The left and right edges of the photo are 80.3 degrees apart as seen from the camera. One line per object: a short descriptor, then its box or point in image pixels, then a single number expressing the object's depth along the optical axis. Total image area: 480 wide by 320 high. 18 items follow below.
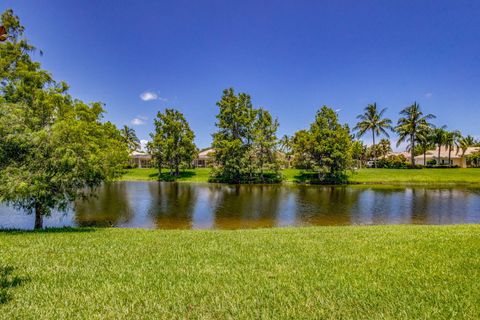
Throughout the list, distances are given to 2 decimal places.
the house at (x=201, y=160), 93.38
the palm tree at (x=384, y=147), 85.81
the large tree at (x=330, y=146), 51.59
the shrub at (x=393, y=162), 71.27
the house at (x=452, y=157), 77.69
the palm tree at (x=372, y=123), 70.94
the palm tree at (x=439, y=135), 70.75
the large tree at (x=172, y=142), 60.53
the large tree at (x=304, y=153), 55.72
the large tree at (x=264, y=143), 54.78
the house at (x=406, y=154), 90.46
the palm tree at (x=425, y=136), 66.94
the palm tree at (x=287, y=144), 94.14
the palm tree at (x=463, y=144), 72.59
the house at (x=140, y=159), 88.74
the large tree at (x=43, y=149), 12.81
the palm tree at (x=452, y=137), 70.86
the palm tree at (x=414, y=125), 67.19
